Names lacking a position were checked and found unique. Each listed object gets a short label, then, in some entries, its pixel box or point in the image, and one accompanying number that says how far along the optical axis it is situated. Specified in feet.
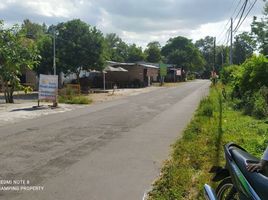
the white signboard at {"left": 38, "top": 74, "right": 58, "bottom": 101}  53.52
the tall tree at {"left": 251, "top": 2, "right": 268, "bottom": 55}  131.61
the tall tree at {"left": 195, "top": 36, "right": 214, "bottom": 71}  336.05
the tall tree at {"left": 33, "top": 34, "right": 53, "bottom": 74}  91.28
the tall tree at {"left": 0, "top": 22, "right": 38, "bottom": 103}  54.24
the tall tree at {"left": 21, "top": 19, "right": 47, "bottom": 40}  211.68
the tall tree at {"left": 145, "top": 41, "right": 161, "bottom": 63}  261.75
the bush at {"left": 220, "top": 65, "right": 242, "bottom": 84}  86.41
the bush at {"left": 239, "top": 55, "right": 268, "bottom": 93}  39.54
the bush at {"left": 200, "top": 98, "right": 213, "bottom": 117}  38.66
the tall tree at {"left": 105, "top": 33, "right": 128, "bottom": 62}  248.59
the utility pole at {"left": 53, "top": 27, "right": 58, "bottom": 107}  53.20
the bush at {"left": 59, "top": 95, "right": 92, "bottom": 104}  61.32
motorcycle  8.54
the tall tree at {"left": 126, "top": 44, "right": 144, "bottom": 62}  237.99
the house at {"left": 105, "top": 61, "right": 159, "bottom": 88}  131.33
